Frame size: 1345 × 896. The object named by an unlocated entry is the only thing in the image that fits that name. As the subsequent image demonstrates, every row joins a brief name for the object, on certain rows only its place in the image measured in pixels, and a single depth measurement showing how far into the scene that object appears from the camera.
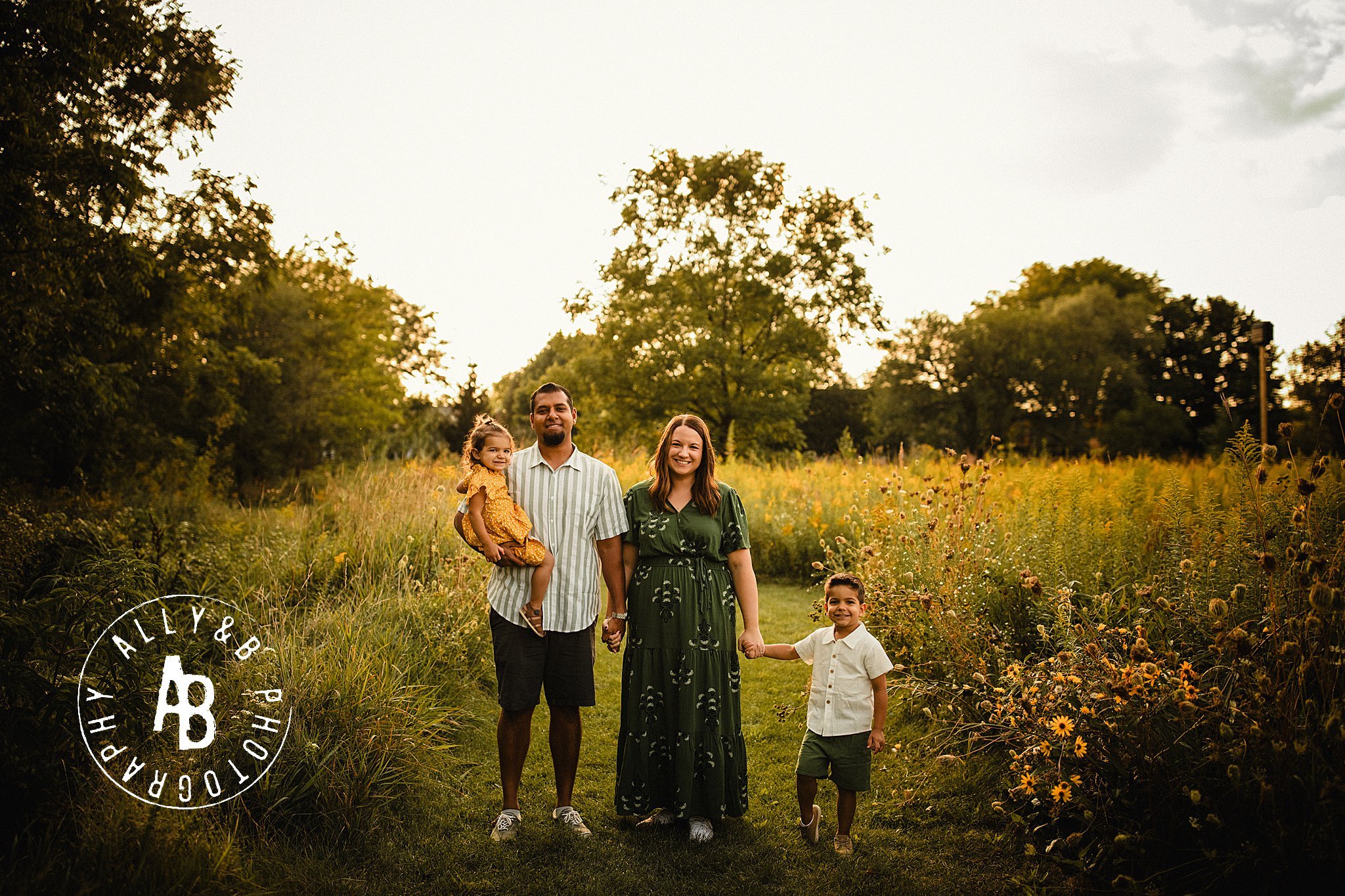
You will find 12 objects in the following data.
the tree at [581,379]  23.25
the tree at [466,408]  23.91
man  3.57
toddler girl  3.50
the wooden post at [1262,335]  10.81
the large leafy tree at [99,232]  7.54
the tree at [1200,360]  32.72
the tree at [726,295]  22.30
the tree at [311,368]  18.11
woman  3.62
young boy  3.41
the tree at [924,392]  35.53
